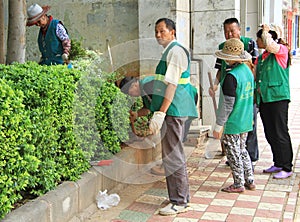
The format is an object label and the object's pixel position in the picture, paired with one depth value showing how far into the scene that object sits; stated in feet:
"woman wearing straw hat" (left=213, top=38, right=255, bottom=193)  15.03
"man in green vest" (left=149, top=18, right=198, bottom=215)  13.55
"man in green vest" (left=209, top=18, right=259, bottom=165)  17.87
